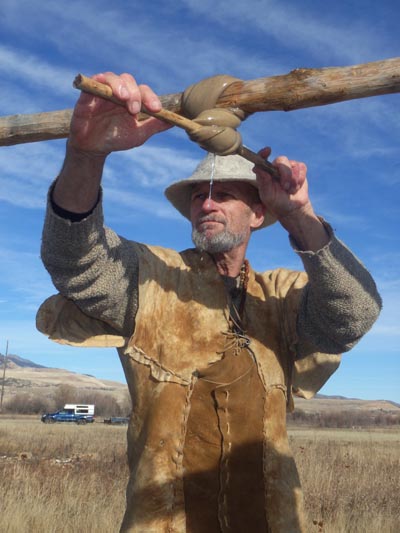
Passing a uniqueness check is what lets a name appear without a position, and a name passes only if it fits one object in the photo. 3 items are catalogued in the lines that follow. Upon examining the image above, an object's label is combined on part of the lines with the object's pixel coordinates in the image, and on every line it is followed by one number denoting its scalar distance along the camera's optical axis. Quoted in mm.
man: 2744
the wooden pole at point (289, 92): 2443
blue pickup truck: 51906
